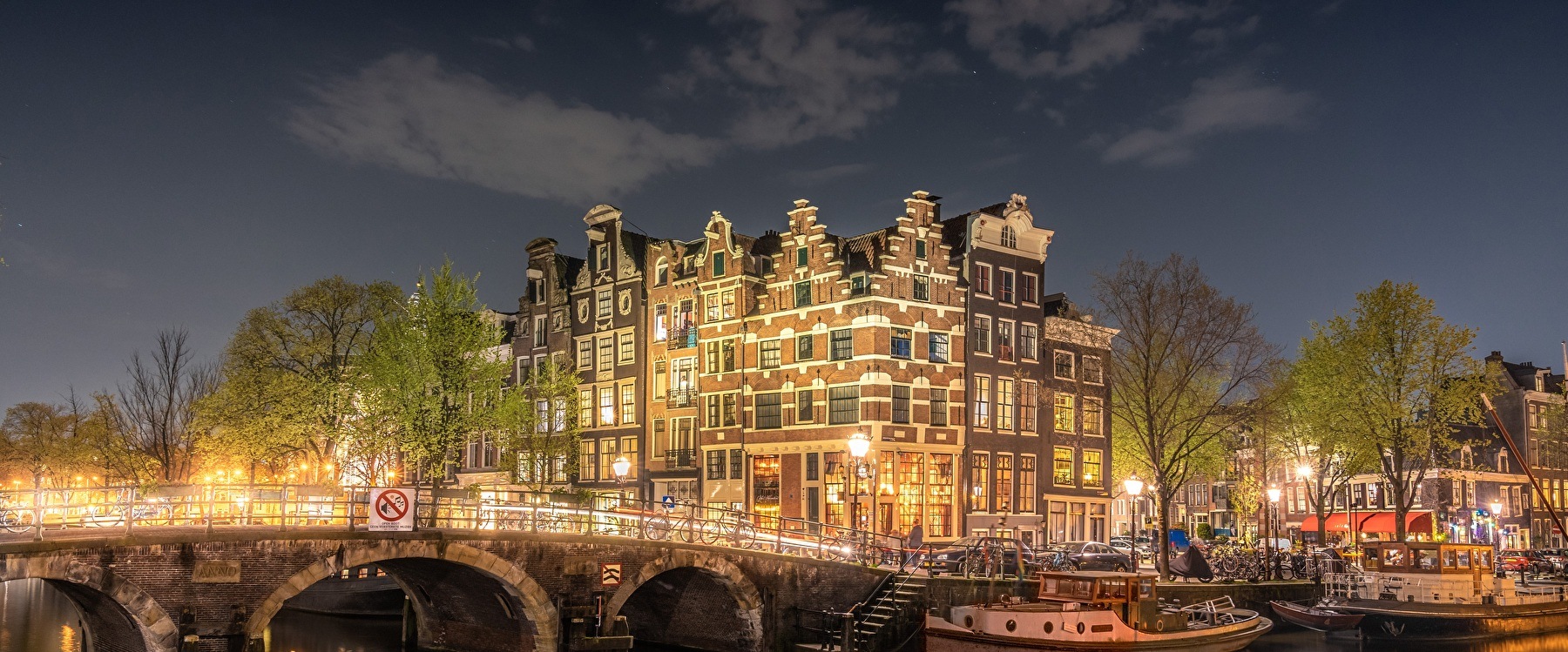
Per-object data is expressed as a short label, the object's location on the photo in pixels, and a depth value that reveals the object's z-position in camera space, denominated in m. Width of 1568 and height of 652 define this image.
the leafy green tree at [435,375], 46.28
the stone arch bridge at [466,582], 26.38
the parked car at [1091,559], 39.94
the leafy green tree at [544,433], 54.47
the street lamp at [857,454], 36.88
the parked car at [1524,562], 53.69
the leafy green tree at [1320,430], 51.34
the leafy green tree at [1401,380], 48.44
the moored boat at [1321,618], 41.53
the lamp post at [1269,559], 45.50
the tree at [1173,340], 44.12
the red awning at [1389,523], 61.97
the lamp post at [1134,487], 39.03
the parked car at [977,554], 38.06
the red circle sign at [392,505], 30.09
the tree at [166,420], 59.06
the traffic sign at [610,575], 33.91
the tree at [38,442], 87.75
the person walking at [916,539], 44.38
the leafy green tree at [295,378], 56.41
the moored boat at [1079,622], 32.72
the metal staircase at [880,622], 35.78
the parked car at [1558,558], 55.84
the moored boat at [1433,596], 41.38
